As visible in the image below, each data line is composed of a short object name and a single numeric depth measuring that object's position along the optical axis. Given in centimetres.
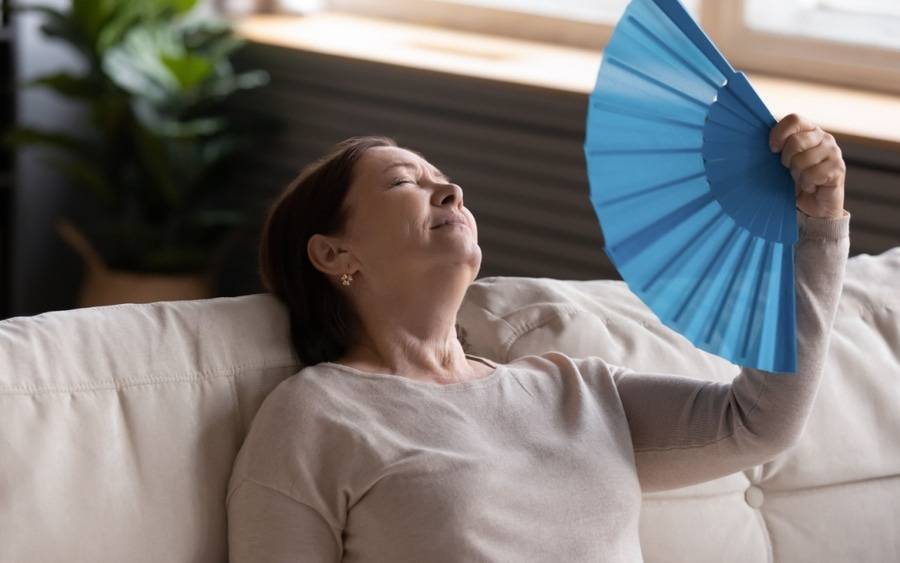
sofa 226
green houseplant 451
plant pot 468
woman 230
